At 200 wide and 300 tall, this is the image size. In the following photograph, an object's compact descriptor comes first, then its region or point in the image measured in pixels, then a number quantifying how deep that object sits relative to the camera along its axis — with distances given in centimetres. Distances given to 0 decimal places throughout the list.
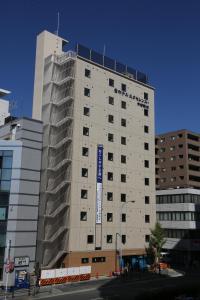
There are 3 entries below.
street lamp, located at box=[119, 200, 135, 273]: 6144
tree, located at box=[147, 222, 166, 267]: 6725
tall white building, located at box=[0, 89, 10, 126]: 7525
